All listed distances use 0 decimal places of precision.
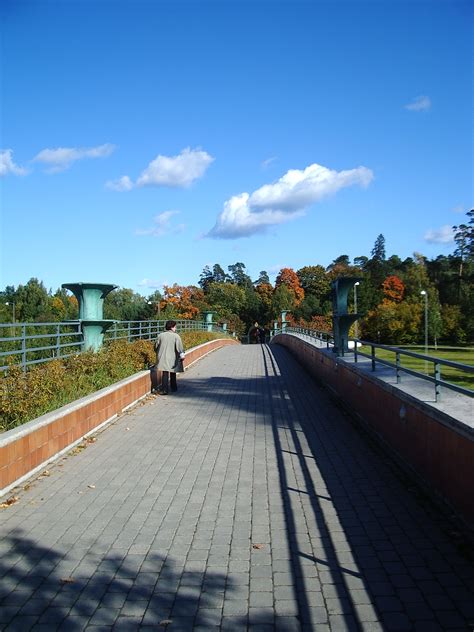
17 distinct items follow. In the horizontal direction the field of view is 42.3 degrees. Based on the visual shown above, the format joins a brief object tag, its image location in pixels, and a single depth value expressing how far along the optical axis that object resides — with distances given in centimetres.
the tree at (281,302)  9212
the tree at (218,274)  16150
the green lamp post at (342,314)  1313
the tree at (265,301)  10081
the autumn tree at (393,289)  9925
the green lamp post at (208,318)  3813
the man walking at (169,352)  1258
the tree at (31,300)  7144
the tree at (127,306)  6475
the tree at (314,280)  11506
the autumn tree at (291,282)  11462
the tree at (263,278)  15621
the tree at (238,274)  15850
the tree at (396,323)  7075
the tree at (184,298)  9681
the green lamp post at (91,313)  1206
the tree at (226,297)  10111
